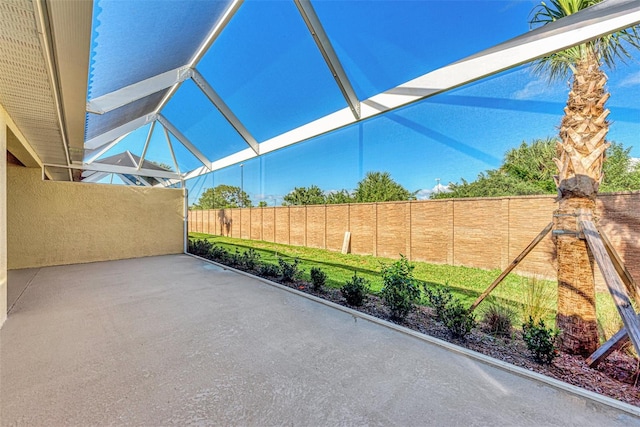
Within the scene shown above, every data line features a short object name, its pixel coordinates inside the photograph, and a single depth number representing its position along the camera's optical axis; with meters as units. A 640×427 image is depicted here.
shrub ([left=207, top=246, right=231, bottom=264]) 6.97
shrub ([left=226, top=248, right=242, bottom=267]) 6.49
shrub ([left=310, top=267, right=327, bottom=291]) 4.47
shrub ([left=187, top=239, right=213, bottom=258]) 8.08
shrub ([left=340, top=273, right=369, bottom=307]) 3.73
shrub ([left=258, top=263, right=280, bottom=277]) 5.45
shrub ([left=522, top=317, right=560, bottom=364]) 2.29
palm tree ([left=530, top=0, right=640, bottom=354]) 2.61
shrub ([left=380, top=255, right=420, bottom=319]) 3.26
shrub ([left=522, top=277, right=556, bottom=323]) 3.04
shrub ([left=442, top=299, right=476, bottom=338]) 2.78
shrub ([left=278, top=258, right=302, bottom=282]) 5.03
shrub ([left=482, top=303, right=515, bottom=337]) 3.03
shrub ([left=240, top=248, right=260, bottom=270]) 6.05
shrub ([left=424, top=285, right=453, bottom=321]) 3.10
